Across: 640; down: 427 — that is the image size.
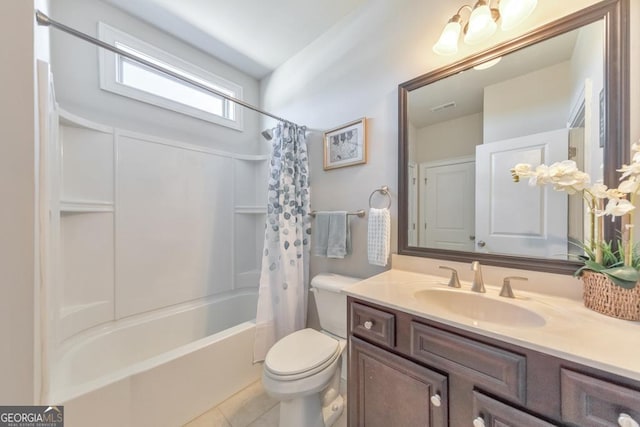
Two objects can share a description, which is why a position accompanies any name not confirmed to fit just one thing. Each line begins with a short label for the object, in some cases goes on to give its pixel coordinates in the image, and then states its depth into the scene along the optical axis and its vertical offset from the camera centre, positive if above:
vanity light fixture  1.02 +0.87
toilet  1.14 -0.78
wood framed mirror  0.90 +0.33
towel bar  1.65 -0.01
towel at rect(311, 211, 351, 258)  1.68 -0.17
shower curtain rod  0.88 +0.83
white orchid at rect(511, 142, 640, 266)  0.75 +0.09
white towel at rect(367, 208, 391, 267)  1.44 -0.15
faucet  1.05 -0.30
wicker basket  0.73 -0.28
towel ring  1.52 +0.13
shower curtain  1.81 -0.23
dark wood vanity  0.56 -0.50
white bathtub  1.12 -0.93
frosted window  1.70 +1.07
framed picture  1.64 +0.49
